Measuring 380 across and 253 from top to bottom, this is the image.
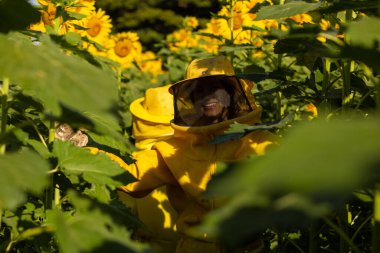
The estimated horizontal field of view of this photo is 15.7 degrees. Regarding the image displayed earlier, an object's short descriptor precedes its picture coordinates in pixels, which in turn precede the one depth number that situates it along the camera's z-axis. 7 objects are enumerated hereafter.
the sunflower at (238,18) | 6.94
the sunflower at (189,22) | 8.68
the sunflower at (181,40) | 9.87
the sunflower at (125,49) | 8.77
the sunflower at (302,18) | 6.55
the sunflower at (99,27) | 7.29
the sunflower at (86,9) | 5.85
